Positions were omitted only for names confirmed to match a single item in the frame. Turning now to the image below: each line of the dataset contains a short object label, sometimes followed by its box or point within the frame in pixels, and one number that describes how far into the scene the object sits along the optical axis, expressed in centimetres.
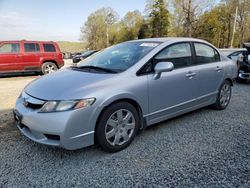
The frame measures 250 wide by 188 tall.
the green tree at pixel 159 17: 4862
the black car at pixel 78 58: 1995
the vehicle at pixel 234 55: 955
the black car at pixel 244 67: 782
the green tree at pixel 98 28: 5378
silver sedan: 271
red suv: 1052
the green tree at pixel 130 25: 5768
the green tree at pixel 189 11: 3738
